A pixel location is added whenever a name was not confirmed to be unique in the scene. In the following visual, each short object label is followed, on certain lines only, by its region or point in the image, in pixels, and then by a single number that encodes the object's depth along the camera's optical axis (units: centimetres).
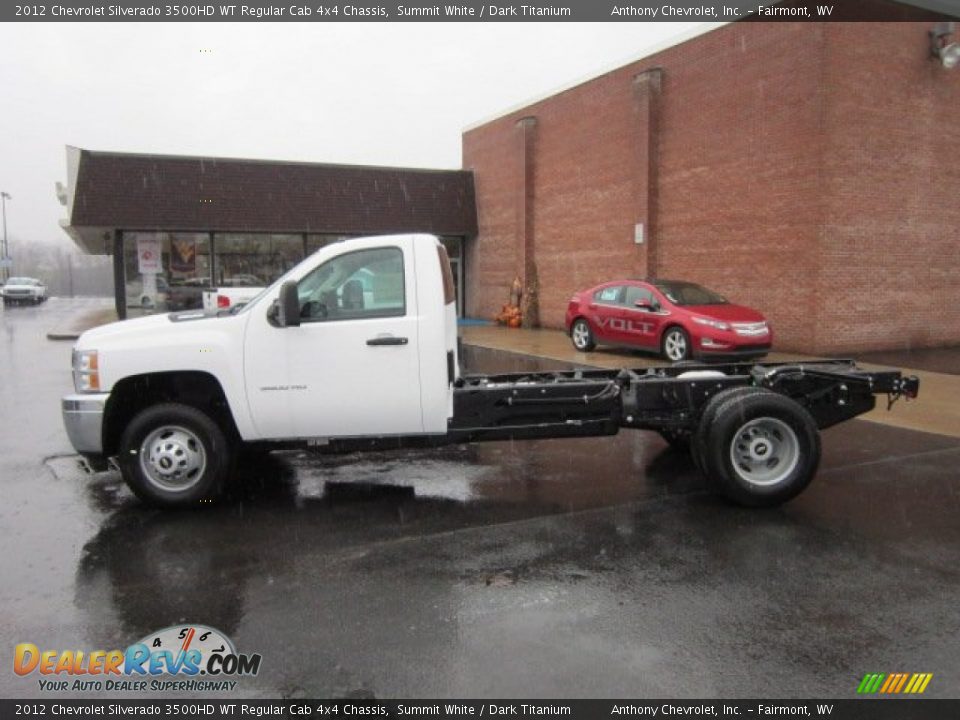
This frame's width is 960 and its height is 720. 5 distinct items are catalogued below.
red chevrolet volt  1395
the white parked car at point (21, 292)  4922
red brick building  1562
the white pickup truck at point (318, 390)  579
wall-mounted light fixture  1638
